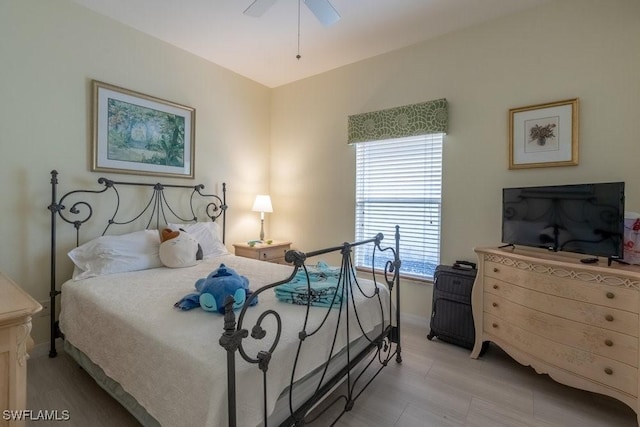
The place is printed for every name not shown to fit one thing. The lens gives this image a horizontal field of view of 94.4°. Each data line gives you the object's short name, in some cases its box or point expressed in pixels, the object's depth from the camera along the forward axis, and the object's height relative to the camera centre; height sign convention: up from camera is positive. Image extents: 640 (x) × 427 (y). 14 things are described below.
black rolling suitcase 2.45 -0.78
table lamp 3.60 +0.09
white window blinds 2.88 +0.17
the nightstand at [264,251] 3.34 -0.46
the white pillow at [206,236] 2.87 -0.25
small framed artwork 2.22 +0.62
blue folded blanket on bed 1.64 -0.46
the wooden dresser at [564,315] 1.63 -0.64
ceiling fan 1.86 +1.30
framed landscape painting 2.54 +0.72
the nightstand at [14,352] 1.04 -0.52
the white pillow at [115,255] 2.22 -0.36
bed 1.07 -0.58
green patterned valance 2.74 +0.91
